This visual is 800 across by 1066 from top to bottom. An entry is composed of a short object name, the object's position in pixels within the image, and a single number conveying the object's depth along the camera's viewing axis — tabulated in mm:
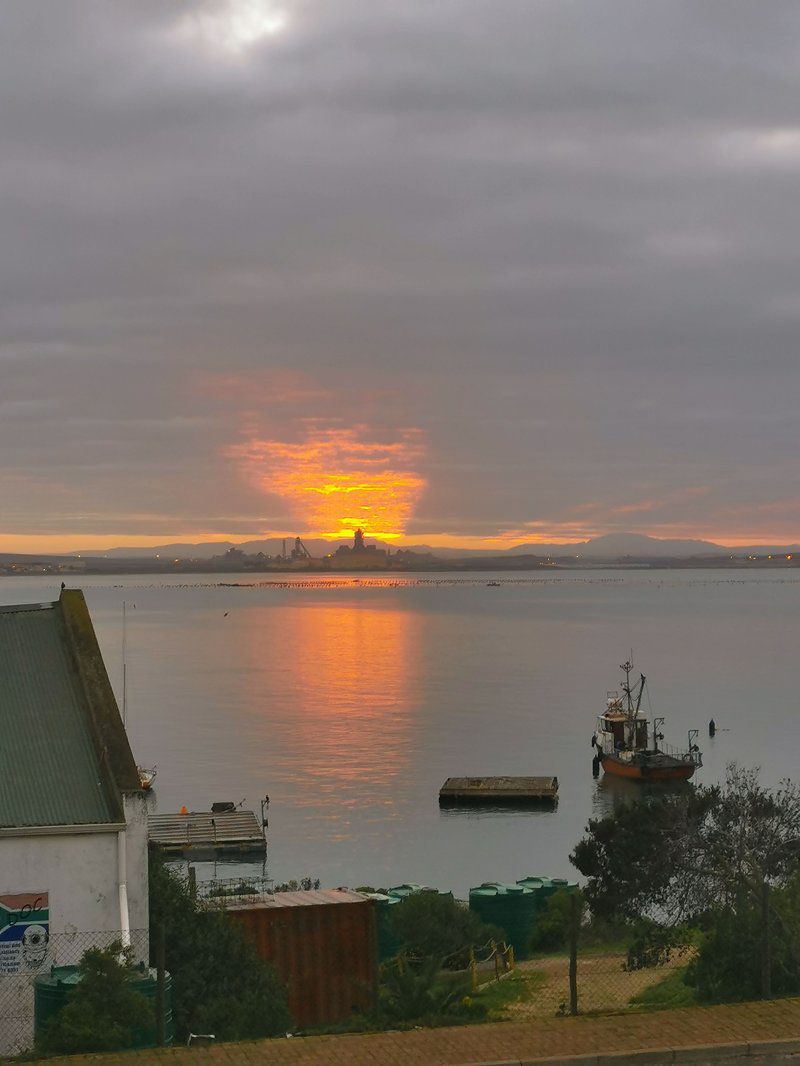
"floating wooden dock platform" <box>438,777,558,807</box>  71688
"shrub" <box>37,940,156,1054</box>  14648
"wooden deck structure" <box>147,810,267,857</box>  60231
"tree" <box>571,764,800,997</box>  26734
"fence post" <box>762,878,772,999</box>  16375
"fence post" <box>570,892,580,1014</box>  16594
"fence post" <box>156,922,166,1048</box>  15023
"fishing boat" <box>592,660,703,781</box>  80688
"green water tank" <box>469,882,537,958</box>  32281
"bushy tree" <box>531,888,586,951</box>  32844
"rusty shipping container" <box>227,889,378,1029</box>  23547
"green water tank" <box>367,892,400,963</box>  28906
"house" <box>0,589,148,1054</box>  18969
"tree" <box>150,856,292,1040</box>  17656
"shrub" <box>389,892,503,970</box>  28141
